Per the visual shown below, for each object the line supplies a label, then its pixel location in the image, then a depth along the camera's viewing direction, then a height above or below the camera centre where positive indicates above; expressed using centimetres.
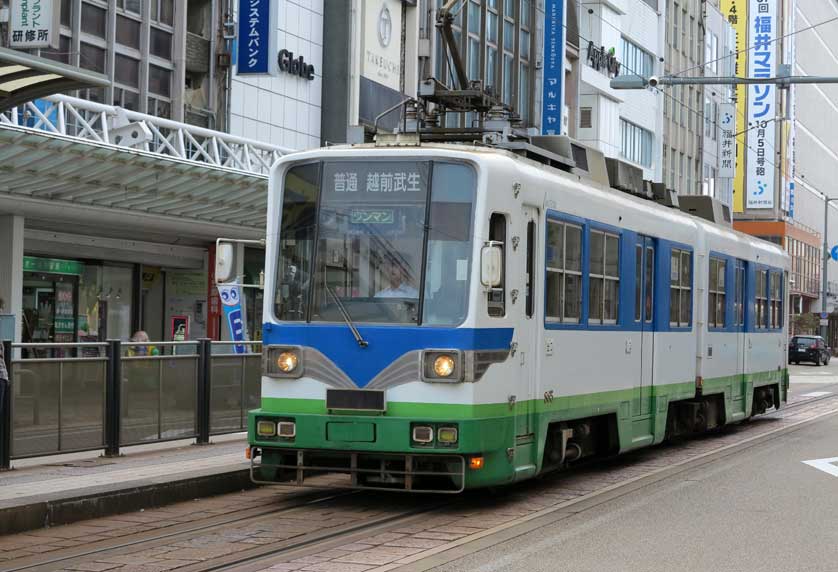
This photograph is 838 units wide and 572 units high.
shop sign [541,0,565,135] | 4738 +868
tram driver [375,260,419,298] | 1116 +31
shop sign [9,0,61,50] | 2077 +430
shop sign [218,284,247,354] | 1797 +11
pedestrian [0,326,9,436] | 1234 -56
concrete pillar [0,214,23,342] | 2416 +86
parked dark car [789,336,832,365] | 6512 -86
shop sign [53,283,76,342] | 2683 +2
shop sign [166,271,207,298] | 3066 +72
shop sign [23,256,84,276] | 2580 +92
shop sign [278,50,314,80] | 3241 +584
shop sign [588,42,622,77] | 5381 +1021
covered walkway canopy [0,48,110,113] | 918 +161
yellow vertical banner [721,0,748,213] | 7650 +1433
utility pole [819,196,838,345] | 8412 +298
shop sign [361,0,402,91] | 3569 +718
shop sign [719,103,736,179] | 7462 +991
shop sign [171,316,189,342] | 3011 -23
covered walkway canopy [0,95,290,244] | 2089 +229
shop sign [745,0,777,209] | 7575 +1201
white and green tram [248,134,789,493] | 1098 +4
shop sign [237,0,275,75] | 2984 +598
